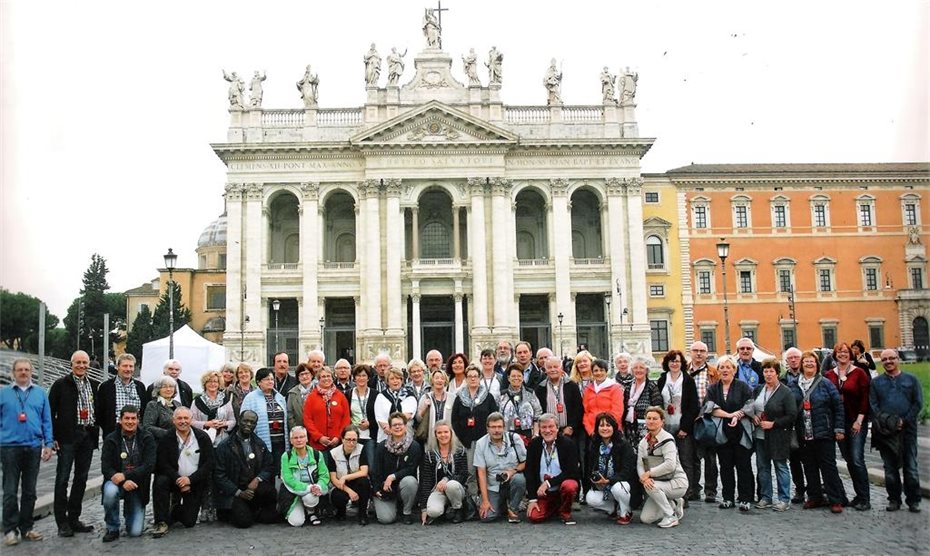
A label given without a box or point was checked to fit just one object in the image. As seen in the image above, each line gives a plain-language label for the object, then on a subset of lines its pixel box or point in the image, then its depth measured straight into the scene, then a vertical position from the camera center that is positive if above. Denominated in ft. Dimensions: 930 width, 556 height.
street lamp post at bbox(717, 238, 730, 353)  106.73 +12.74
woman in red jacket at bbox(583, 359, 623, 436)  36.24 -2.07
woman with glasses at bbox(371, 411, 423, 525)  34.71 -4.96
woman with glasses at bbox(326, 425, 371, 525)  34.83 -5.03
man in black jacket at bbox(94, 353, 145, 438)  34.65 -1.39
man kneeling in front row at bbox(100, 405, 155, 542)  32.40 -4.32
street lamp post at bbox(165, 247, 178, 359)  86.43 +10.50
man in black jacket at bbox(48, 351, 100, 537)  33.27 -2.95
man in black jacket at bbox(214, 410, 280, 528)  34.17 -4.96
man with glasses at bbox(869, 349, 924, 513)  34.63 -3.28
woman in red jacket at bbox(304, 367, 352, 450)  36.47 -2.50
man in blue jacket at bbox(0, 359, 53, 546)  31.14 -3.01
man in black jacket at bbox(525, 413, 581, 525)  33.83 -5.06
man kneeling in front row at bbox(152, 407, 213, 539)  33.55 -4.57
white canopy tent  101.96 +0.63
